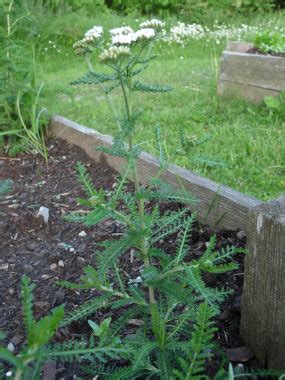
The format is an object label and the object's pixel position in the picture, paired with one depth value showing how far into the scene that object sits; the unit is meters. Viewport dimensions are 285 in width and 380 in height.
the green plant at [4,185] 1.11
